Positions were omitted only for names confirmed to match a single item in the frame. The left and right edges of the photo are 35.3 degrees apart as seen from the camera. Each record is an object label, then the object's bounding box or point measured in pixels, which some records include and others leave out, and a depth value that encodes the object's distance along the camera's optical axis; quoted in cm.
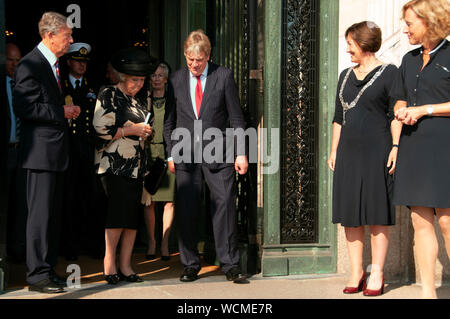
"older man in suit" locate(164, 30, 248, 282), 578
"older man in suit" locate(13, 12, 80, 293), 515
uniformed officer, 705
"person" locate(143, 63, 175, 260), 700
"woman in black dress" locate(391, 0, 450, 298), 453
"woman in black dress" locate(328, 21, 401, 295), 520
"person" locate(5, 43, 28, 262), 600
